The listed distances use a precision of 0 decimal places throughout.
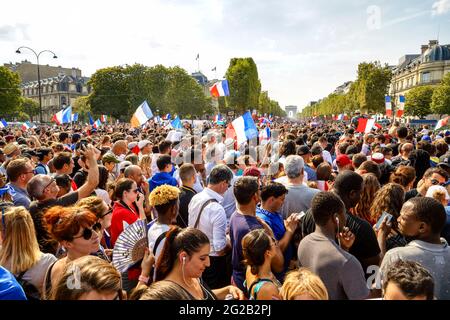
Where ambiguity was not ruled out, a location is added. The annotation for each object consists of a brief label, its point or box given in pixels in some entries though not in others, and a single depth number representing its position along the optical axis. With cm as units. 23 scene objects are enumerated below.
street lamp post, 2969
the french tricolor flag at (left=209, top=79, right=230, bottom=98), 1906
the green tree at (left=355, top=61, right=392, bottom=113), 5103
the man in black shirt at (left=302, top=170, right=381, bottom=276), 320
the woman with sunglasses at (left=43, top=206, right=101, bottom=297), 291
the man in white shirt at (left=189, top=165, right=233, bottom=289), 380
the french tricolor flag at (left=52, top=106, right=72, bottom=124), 1992
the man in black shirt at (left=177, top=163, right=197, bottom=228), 480
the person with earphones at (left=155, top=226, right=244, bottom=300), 244
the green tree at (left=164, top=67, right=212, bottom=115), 6019
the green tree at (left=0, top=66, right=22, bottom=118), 5369
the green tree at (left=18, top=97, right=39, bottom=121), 9259
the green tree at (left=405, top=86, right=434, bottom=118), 5972
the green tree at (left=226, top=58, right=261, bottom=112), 6125
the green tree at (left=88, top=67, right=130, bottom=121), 6359
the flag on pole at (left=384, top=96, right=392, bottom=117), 2040
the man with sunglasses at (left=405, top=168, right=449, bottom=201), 475
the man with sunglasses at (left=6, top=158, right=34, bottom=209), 503
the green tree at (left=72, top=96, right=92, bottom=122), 8362
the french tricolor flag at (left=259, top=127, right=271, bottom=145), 1274
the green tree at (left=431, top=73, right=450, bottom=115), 5217
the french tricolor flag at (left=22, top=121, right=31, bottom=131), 2419
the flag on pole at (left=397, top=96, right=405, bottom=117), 1792
